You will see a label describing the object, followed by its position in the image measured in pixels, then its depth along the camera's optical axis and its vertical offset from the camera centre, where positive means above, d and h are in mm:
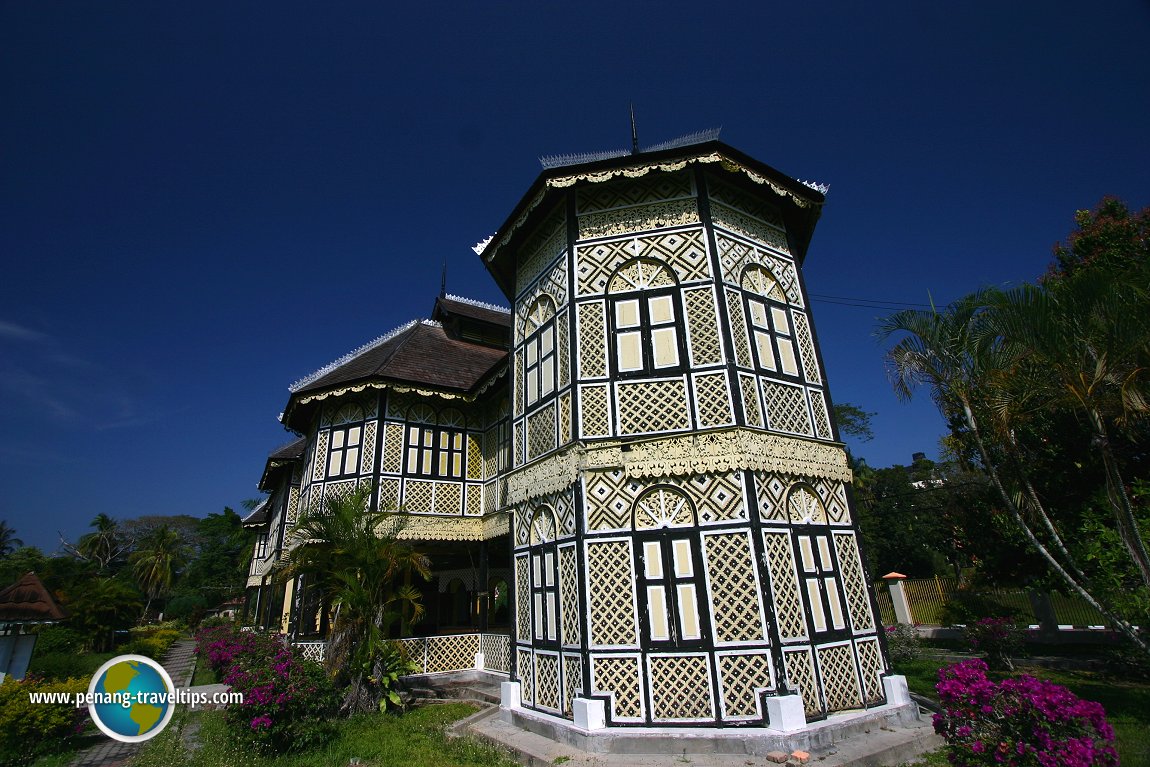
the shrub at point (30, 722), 8086 -1355
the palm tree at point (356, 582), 10148 +513
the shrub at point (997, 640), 12531 -1224
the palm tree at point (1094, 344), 7172 +2927
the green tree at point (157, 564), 37906 +3567
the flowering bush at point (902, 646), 13006 -1314
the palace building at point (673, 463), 7617 +1935
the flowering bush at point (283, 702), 8047 -1234
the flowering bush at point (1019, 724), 4289 -1091
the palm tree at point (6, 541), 48797 +7019
